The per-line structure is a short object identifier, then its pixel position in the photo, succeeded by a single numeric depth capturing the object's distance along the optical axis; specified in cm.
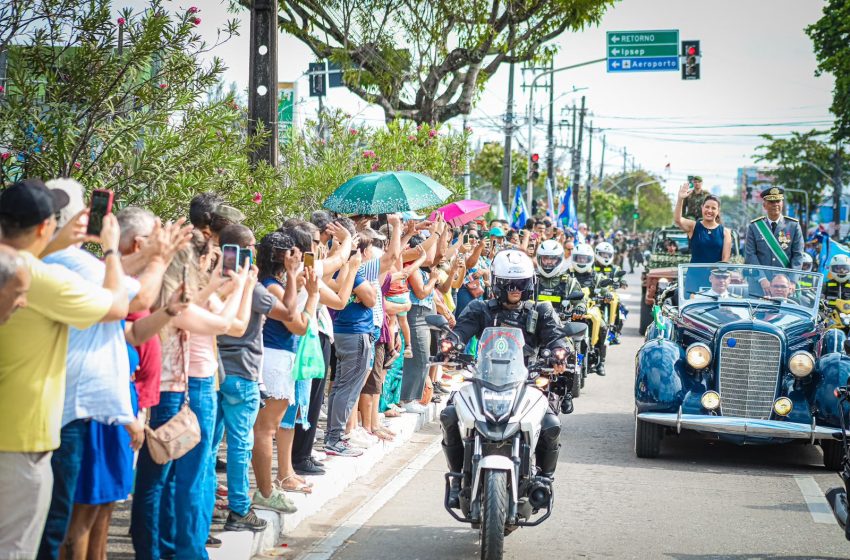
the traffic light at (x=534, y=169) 3597
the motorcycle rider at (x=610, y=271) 1706
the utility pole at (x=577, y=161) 6060
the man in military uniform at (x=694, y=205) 2039
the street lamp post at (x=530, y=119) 3748
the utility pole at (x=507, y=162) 3522
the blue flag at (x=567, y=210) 3272
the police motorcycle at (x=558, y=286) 1425
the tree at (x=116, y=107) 688
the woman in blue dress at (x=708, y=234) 1302
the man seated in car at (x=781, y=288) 1126
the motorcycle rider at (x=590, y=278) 1591
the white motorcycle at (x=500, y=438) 640
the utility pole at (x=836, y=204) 5978
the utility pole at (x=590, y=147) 7206
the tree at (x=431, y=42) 1883
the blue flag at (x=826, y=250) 1807
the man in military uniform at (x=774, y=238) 1298
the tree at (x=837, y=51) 3500
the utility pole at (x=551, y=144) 4862
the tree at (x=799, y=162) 8431
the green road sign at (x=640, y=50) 2967
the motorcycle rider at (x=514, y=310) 766
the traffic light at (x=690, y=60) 2789
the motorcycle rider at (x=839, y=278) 1579
